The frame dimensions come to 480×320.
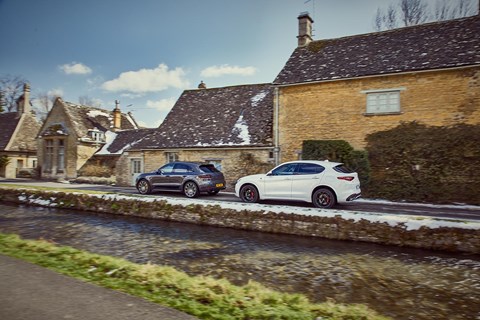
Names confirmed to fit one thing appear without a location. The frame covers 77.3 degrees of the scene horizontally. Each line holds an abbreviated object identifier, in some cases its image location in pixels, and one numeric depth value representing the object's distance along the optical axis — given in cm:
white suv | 1071
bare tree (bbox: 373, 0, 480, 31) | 2884
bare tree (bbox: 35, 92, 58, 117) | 5672
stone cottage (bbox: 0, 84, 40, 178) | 3044
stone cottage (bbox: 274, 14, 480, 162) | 1473
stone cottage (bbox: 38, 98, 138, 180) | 2764
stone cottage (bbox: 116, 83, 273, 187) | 1878
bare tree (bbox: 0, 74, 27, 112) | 4956
